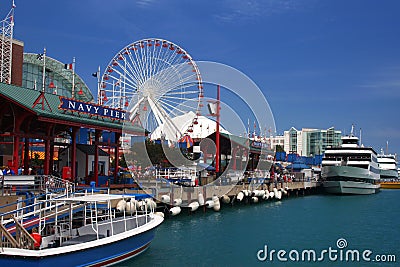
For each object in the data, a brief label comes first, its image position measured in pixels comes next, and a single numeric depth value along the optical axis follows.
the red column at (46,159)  31.67
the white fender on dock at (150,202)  30.30
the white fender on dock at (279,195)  59.16
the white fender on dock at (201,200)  40.43
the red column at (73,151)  33.78
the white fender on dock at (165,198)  35.66
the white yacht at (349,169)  70.07
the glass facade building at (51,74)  75.38
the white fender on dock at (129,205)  29.52
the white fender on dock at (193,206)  38.38
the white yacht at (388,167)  119.37
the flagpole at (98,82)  50.95
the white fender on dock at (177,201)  37.07
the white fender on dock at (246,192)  50.91
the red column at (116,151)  38.06
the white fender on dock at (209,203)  41.47
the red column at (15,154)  28.88
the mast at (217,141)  51.69
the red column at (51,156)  36.40
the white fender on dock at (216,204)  41.84
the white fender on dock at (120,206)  28.89
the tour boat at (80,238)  15.80
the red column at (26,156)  32.53
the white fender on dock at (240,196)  48.88
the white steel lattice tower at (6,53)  59.28
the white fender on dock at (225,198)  46.14
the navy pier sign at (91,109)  32.23
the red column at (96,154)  35.58
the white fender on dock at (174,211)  35.19
